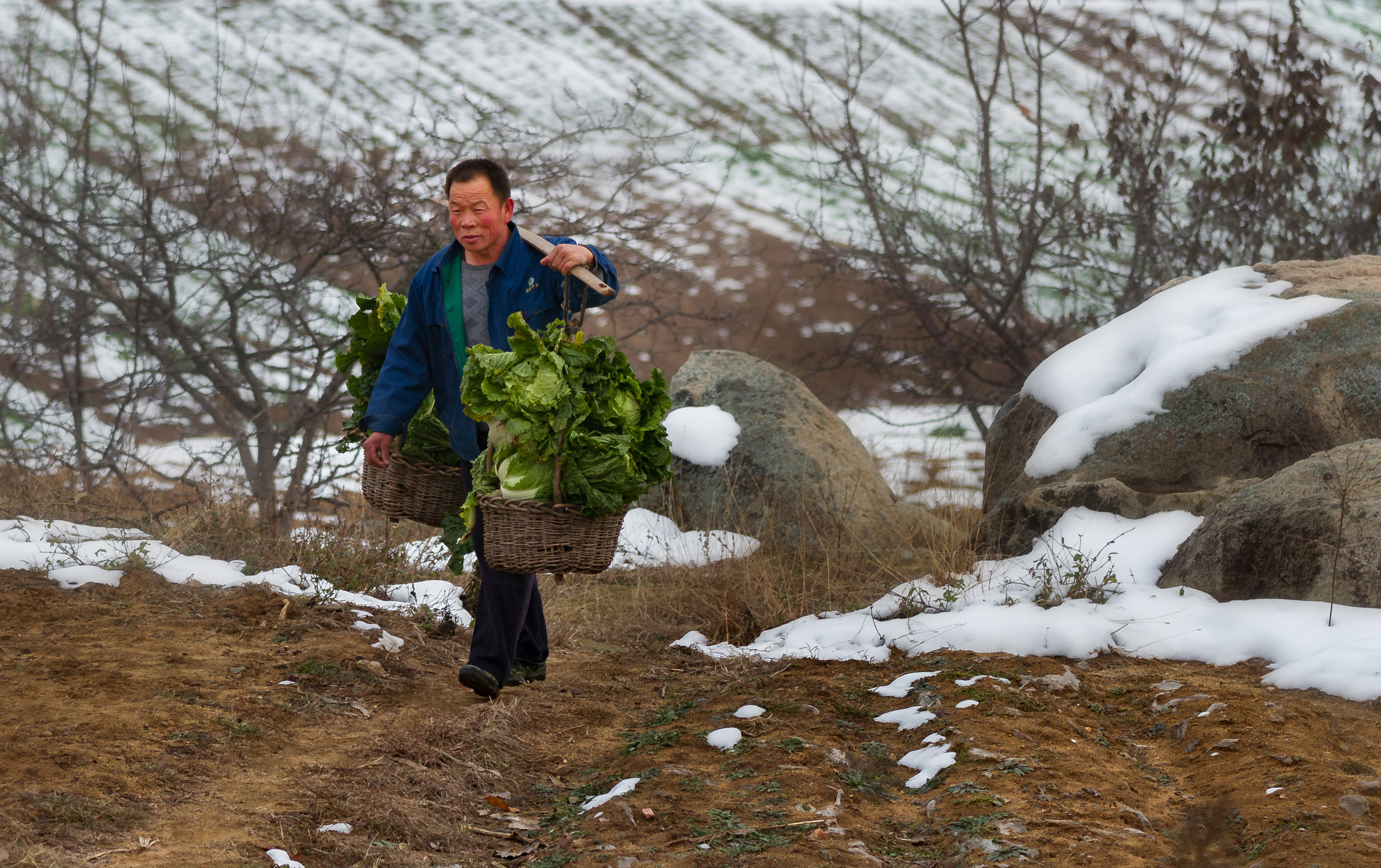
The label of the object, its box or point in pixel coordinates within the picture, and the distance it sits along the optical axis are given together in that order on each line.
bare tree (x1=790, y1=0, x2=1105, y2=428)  22.23
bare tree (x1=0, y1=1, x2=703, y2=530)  20.44
